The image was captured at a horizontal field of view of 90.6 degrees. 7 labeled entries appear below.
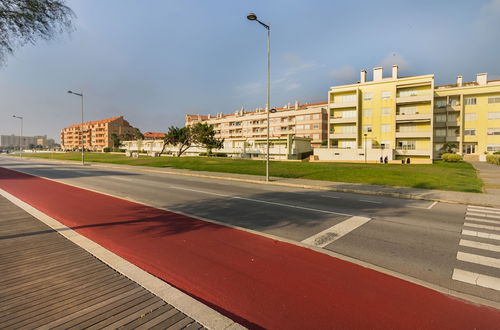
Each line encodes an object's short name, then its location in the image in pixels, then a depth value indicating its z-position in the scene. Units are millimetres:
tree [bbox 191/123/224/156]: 47281
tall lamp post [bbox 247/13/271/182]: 16875
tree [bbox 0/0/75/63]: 7221
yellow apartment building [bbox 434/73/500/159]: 45156
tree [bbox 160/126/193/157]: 49281
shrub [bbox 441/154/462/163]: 38375
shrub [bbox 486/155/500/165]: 34969
